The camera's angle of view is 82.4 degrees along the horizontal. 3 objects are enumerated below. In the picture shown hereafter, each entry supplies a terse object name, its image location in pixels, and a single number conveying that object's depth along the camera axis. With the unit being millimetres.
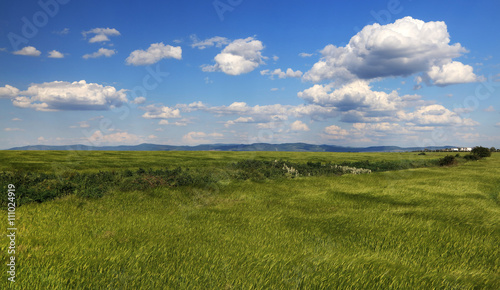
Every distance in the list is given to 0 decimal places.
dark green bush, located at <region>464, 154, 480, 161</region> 57672
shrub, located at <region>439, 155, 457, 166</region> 44675
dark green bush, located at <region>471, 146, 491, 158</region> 63406
